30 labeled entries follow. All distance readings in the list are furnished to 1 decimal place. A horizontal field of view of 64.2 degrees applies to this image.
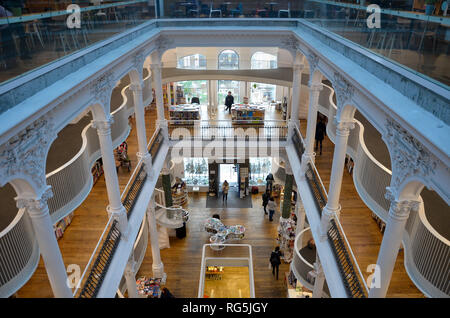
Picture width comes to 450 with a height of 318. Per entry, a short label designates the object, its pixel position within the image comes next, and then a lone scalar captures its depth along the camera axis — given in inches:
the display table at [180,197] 682.8
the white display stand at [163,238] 578.2
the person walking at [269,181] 696.4
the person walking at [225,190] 706.8
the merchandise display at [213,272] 542.9
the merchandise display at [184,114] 648.4
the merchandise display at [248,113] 628.7
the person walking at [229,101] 721.8
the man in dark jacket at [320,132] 480.4
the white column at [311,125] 382.0
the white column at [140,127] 375.9
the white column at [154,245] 459.8
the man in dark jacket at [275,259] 510.3
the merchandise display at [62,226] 317.4
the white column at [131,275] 352.2
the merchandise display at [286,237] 552.4
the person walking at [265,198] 661.9
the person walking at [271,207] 635.5
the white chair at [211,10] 490.0
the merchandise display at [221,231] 565.9
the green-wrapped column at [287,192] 547.5
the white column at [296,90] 473.4
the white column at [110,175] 272.8
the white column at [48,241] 179.6
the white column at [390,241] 184.9
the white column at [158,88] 475.5
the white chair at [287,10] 477.6
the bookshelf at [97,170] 422.2
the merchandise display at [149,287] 454.5
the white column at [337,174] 275.7
